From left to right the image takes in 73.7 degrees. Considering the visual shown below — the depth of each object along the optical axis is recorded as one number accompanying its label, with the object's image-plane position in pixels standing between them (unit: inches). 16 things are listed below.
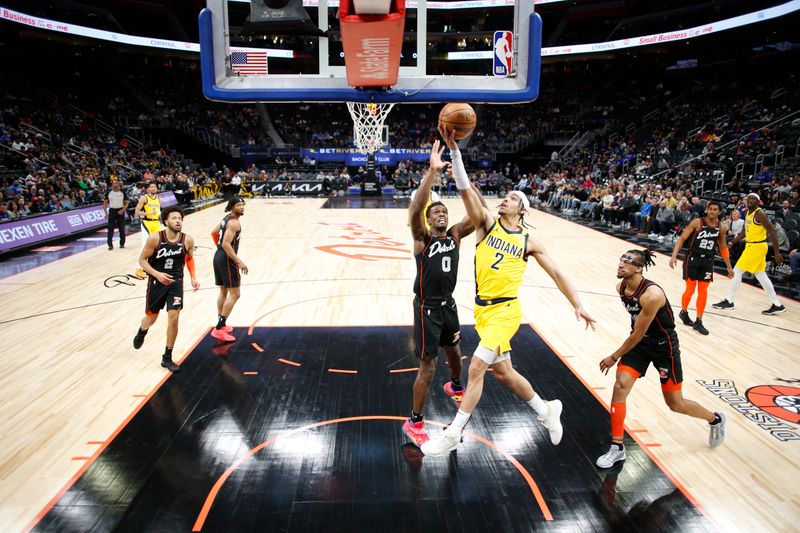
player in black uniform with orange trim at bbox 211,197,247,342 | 245.8
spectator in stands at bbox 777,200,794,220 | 431.1
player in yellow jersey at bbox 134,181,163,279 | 389.7
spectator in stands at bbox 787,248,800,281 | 384.2
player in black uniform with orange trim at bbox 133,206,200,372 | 209.6
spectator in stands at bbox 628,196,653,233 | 608.4
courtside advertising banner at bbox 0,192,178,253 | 457.1
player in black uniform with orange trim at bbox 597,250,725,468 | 145.5
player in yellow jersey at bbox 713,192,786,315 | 288.4
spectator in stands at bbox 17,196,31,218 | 527.2
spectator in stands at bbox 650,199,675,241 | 563.2
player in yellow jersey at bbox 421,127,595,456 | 149.4
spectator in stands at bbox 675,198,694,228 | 535.5
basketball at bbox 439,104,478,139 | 148.6
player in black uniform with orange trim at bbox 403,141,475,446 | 161.8
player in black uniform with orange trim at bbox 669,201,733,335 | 260.4
